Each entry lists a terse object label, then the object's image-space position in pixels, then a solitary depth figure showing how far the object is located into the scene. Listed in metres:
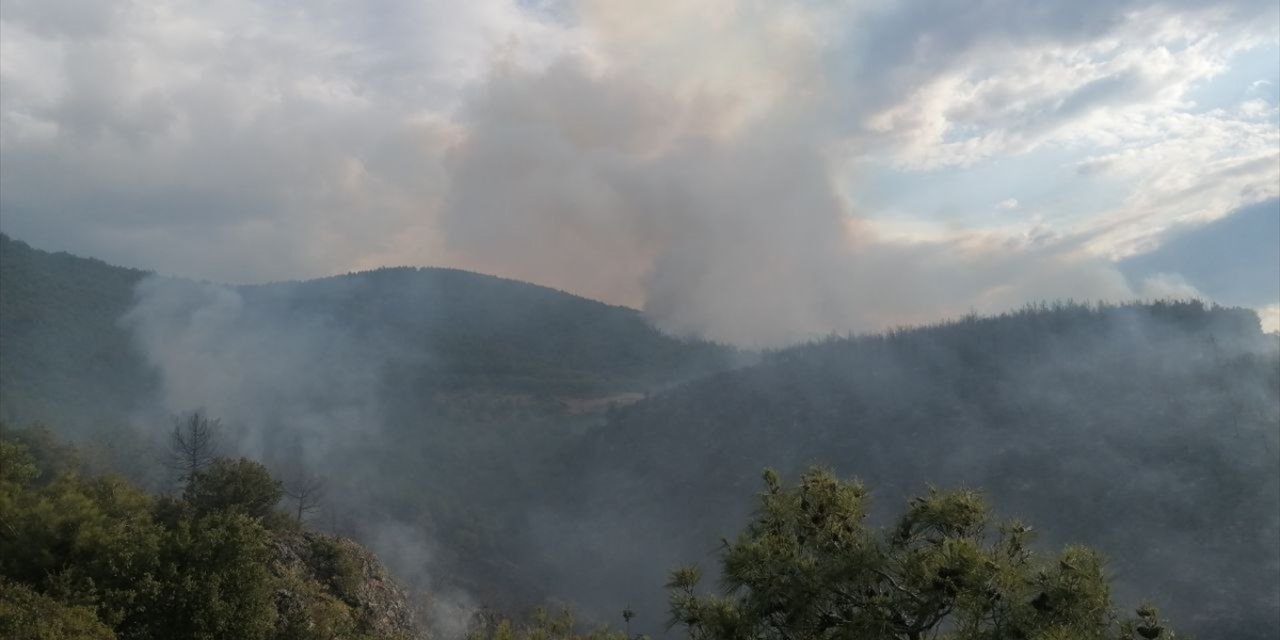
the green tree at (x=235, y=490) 48.84
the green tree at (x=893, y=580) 11.91
